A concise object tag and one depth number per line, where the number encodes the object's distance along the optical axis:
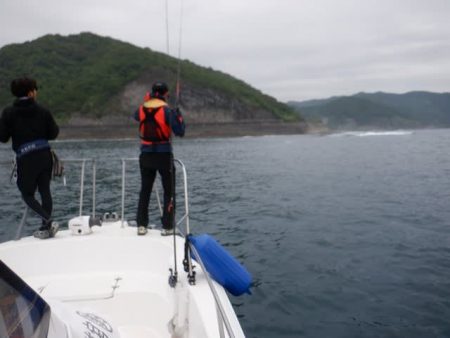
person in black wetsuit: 4.20
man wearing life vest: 4.29
